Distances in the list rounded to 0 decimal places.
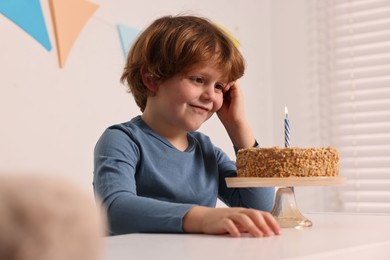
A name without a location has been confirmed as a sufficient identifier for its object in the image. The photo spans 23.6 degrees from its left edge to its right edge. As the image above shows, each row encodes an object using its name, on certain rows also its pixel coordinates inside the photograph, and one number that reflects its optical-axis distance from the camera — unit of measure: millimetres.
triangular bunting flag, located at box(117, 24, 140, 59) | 3622
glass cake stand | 1706
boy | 1983
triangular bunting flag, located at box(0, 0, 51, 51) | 3054
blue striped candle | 1865
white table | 1319
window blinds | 4234
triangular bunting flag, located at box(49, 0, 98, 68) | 3254
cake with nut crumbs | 1783
